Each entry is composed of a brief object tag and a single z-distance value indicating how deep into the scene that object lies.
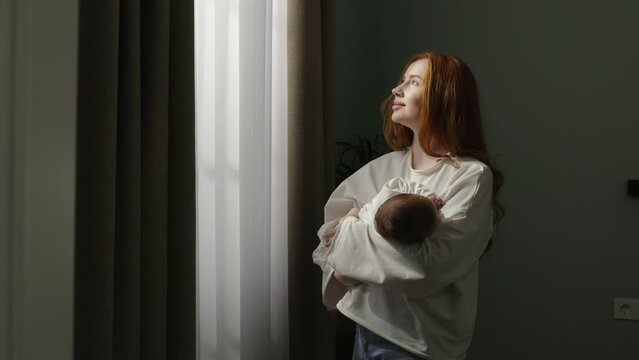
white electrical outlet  2.22
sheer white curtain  1.63
